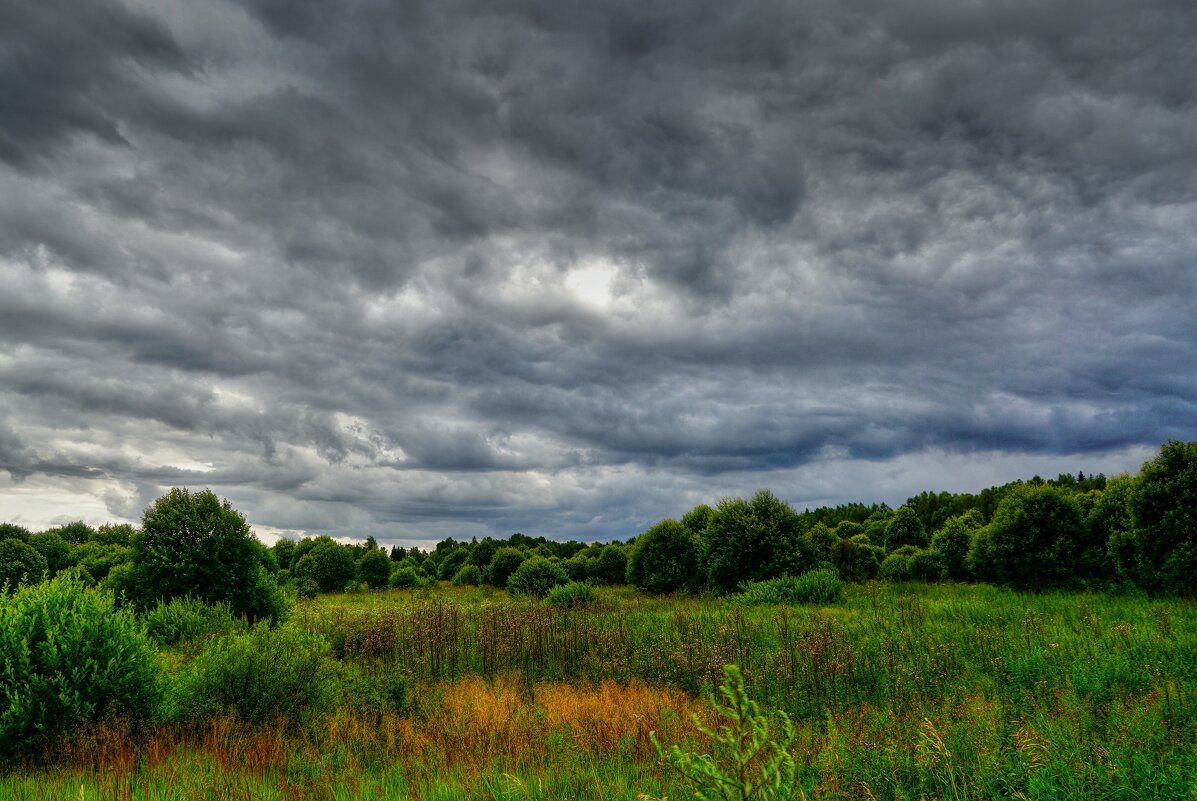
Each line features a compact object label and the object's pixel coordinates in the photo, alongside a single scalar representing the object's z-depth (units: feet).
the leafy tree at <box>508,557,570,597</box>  95.40
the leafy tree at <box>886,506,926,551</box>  118.73
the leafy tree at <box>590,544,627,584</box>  118.83
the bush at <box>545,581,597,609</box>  72.63
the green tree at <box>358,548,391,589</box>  134.62
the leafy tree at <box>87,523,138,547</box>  199.29
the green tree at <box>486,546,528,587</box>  120.98
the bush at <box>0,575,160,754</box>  24.06
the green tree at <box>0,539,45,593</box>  112.78
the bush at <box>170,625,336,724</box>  27.76
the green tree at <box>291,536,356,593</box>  124.88
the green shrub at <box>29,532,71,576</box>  142.92
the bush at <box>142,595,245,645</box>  41.42
